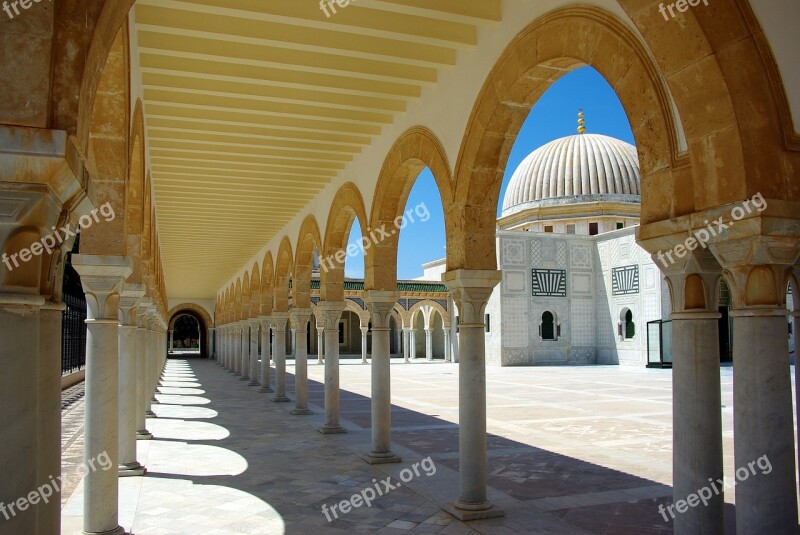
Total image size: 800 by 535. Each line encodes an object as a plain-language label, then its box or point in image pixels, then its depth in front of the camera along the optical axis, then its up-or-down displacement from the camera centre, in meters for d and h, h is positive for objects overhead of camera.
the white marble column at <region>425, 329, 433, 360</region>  33.04 -2.19
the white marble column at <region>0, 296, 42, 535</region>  2.10 -0.30
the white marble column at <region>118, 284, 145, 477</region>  6.46 -0.68
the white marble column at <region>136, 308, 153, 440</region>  8.72 -0.97
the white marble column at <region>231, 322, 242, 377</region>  22.55 -1.41
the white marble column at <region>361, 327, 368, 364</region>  29.80 -1.65
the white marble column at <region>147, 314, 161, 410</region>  11.82 -0.93
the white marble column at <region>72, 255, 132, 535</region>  4.54 -0.53
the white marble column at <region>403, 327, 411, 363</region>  32.53 -1.71
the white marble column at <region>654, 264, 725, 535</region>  3.34 -0.46
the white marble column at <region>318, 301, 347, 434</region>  9.45 -1.07
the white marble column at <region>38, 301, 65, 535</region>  2.32 -0.35
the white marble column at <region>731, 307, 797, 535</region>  2.91 -0.53
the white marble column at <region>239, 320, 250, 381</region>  20.23 -1.34
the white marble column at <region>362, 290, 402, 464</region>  7.52 -0.83
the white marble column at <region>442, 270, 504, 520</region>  5.36 -0.72
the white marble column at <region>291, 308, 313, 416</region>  11.45 -1.03
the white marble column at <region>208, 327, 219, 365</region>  38.72 -1.91
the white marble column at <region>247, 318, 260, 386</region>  17.98 -1.26
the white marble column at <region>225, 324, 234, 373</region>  24.95 -1.46
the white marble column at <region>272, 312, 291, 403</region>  13.73 -1.06
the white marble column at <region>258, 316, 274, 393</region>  15.91 -1.17
